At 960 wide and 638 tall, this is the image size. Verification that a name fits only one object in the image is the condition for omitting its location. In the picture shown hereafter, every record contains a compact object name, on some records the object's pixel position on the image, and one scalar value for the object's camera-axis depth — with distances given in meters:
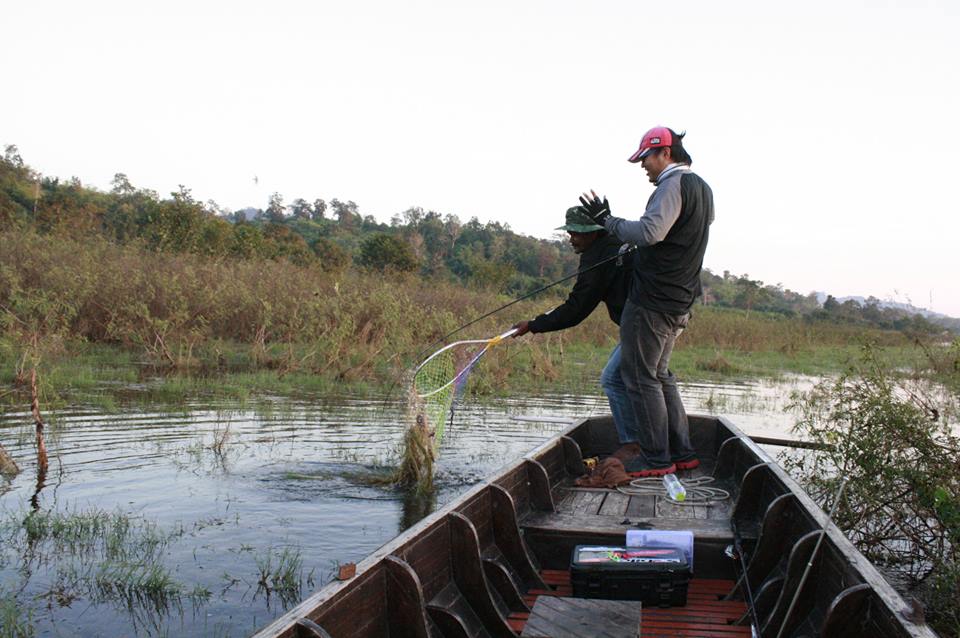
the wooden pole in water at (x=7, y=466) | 7.41
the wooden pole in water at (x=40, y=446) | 7.50
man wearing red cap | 5.32
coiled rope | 5.59
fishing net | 6.49
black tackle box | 4.09
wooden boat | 3.06
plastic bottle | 5.48
